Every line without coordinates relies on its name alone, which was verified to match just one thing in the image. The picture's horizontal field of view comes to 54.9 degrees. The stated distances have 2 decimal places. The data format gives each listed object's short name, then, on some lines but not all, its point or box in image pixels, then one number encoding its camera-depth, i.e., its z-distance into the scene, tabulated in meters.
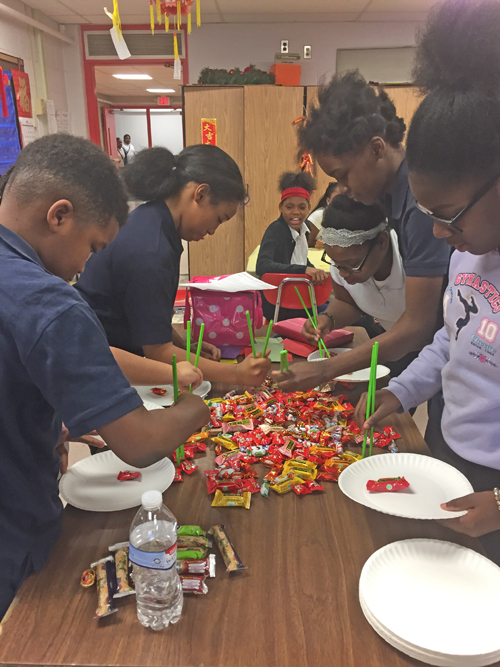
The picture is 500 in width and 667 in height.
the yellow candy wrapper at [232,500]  1.01
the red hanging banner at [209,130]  5.20
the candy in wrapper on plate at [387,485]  1.01
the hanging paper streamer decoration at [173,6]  2.37
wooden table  0.68
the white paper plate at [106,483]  1.00
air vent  5.73
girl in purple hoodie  0.86
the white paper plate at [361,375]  1.58
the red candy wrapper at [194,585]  0.78
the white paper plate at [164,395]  1.44
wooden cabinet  5.09
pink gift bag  1.91
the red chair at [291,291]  2.25
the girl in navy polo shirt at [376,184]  1.45
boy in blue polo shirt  0.75
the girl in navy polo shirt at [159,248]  1.40
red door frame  5.71
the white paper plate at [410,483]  0.96
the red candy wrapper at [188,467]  1.13
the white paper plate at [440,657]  0.65
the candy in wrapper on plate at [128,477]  1.08
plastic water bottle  0.71
